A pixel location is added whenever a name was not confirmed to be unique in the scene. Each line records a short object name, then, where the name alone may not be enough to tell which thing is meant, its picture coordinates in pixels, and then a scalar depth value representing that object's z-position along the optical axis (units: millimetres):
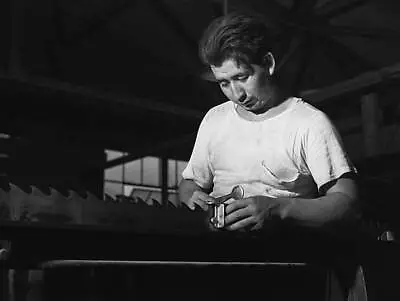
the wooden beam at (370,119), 4676
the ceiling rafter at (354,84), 4062
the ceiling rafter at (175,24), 5412
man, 1566
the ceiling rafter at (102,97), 4140
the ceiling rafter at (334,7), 4652
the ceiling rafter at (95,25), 4961
